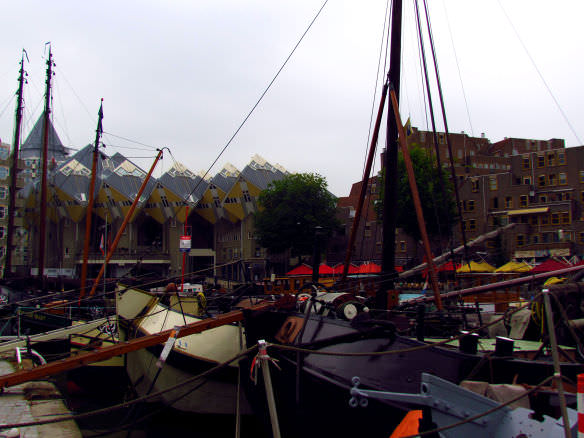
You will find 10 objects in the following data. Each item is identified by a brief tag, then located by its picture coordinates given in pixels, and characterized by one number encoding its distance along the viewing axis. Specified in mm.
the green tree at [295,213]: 57688
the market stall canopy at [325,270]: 33156
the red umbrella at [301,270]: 35231
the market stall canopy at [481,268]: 31175
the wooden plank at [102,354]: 6668
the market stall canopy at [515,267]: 30250
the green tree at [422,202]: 43375
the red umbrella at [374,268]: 31878
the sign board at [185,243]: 23255
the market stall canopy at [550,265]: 26728
